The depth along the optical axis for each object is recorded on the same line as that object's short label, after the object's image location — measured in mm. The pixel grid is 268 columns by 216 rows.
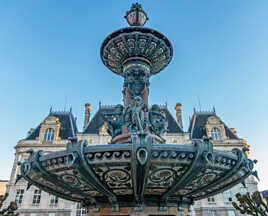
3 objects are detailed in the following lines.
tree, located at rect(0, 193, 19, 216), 13977
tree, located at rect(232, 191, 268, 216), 14820
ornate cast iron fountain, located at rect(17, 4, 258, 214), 3574
